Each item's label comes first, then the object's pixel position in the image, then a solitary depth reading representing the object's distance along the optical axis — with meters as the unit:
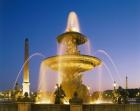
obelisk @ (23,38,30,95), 47.84
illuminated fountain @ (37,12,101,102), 20.23
